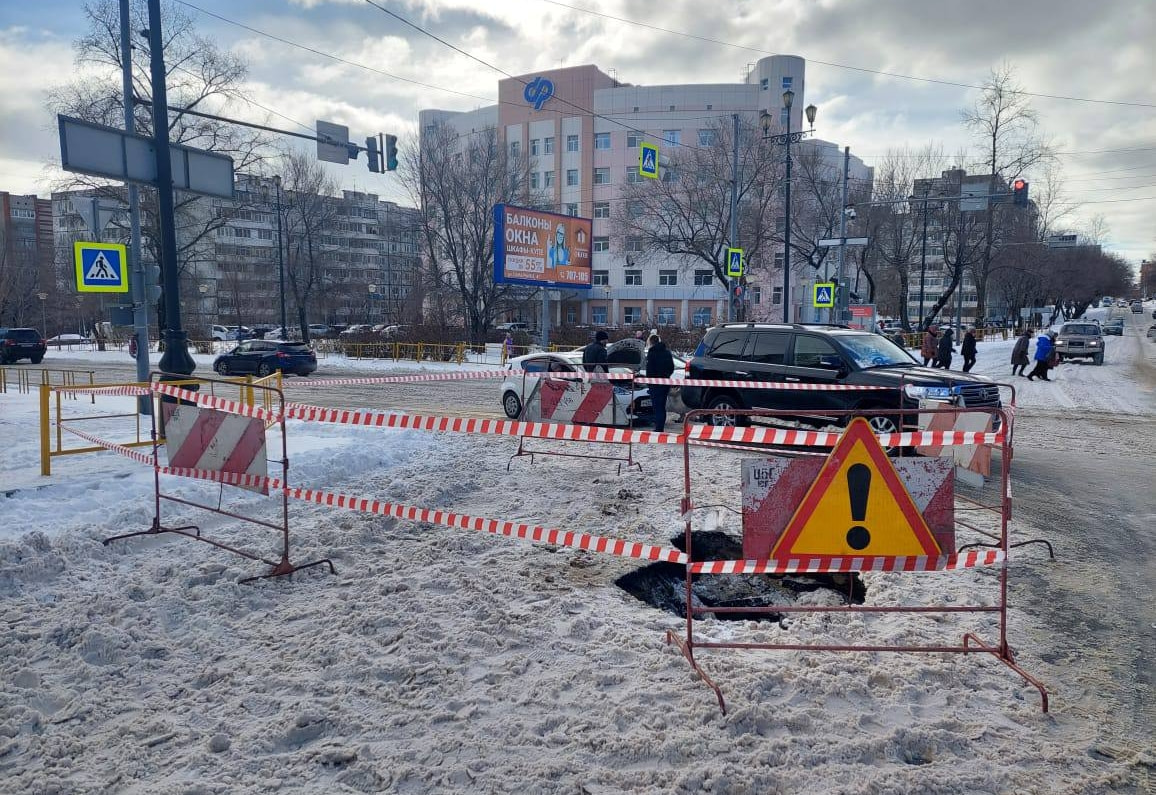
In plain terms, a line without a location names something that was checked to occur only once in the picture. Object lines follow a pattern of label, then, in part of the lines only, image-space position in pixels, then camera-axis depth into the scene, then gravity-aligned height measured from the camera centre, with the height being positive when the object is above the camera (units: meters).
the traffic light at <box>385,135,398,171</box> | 17.88 +4.27
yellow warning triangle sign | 4.21 -1.06
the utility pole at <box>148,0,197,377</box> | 10.95 +1.90
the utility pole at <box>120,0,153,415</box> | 12.73 +0.86
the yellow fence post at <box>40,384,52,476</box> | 8.38 -1.25
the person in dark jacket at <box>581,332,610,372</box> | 14.74 -0.49
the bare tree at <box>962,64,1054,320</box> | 40.66 +9.02
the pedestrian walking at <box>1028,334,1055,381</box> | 22.42 -0.77
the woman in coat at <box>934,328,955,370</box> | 20.69 -0.60
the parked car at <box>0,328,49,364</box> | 32.81 -0.85
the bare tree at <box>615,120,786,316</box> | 36.12 +6.55
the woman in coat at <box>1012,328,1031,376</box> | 23.41 -0.67
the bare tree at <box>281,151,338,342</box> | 49.59 +8.54
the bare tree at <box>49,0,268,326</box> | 32.69 +9.49
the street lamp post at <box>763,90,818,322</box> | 25.84 +7.21
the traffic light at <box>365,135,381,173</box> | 17.67 +4.18
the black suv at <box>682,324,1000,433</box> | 10.12 -0.63
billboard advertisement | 27.06 +3.11
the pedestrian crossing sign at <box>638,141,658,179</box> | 22.88 +5.29
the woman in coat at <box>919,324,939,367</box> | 22.94 -0.51
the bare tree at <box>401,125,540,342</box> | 39.25 +6.58
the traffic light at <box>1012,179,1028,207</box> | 25.03 +4.74
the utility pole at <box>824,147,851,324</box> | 27.86 +1.87
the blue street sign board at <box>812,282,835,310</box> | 26.83 +1.27
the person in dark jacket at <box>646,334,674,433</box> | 12.71 -0.67
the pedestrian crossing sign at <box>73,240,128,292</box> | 12.89 +1.08
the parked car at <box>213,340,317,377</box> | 27.31 -1.17
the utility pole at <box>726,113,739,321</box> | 26.62 +4.32
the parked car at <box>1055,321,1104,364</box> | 30.22 -0.48
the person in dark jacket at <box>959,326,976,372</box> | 23.12 -0.56
